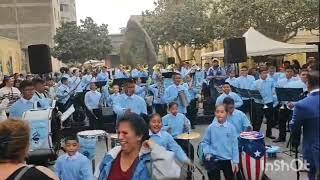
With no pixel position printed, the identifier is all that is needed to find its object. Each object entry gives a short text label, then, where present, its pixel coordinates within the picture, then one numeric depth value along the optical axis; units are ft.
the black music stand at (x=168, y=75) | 35.86
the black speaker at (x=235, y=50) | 32.95
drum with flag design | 17.34
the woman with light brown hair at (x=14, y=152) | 7.69
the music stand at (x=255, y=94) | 28.09
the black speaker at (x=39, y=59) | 30.59
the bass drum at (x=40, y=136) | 20.73
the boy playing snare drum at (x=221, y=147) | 16.54
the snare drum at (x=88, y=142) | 18.98
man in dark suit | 9.57
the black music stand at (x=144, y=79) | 39.47
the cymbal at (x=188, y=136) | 18.21
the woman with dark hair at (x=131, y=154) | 8.12
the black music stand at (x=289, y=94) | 22.79
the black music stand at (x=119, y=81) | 34.03
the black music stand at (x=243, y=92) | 28.99
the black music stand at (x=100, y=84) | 36.94
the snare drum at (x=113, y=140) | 16.60
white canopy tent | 44.44
